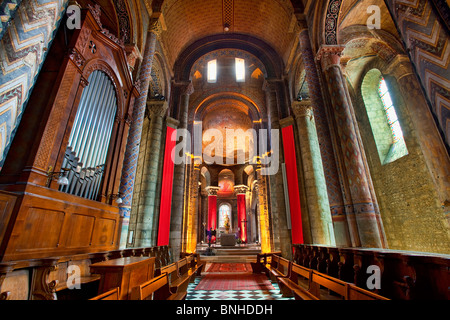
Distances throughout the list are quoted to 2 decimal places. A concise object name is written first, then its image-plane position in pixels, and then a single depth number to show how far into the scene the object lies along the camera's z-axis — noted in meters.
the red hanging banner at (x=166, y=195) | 8.13
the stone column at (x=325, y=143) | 5.09
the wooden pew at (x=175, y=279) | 3.37
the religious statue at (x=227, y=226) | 18.33
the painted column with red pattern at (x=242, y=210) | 21.58
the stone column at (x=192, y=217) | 10.74
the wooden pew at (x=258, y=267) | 6.51
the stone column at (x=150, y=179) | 7.55
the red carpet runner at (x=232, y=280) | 4.66
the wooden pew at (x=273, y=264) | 5.91
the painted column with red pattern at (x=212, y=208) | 21.38
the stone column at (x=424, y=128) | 3.38
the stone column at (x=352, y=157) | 4.50
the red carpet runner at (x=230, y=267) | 7.32
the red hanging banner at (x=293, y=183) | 8.05
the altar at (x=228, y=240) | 14.34
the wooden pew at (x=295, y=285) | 2.44
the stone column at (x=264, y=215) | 10.91
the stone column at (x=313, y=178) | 7.48
